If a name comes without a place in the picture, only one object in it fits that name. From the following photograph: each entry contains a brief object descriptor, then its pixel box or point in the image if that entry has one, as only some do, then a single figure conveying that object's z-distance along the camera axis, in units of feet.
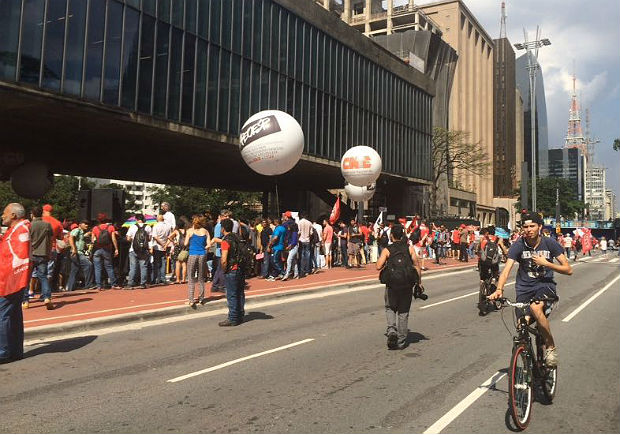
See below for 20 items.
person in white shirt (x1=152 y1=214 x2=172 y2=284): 43.83
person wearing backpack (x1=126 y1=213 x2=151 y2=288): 42.60
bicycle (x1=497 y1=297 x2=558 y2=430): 14.03
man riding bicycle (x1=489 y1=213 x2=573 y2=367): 16.20
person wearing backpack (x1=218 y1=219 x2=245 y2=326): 28.78
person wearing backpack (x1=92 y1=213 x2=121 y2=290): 41.14
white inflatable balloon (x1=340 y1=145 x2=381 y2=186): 66.13
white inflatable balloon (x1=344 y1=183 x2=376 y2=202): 72.64
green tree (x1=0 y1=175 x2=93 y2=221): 160.15
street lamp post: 119.43
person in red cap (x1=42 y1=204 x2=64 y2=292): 34.13
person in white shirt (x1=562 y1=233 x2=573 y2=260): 115.08
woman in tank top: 34.06
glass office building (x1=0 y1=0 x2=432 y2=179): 58.85
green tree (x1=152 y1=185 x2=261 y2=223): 204.85
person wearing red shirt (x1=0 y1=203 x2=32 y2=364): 20.94
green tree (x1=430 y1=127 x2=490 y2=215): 176.04
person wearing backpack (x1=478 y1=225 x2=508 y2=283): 37.42
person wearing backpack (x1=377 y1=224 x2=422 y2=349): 23.45
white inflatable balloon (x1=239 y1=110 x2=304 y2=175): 44.65
